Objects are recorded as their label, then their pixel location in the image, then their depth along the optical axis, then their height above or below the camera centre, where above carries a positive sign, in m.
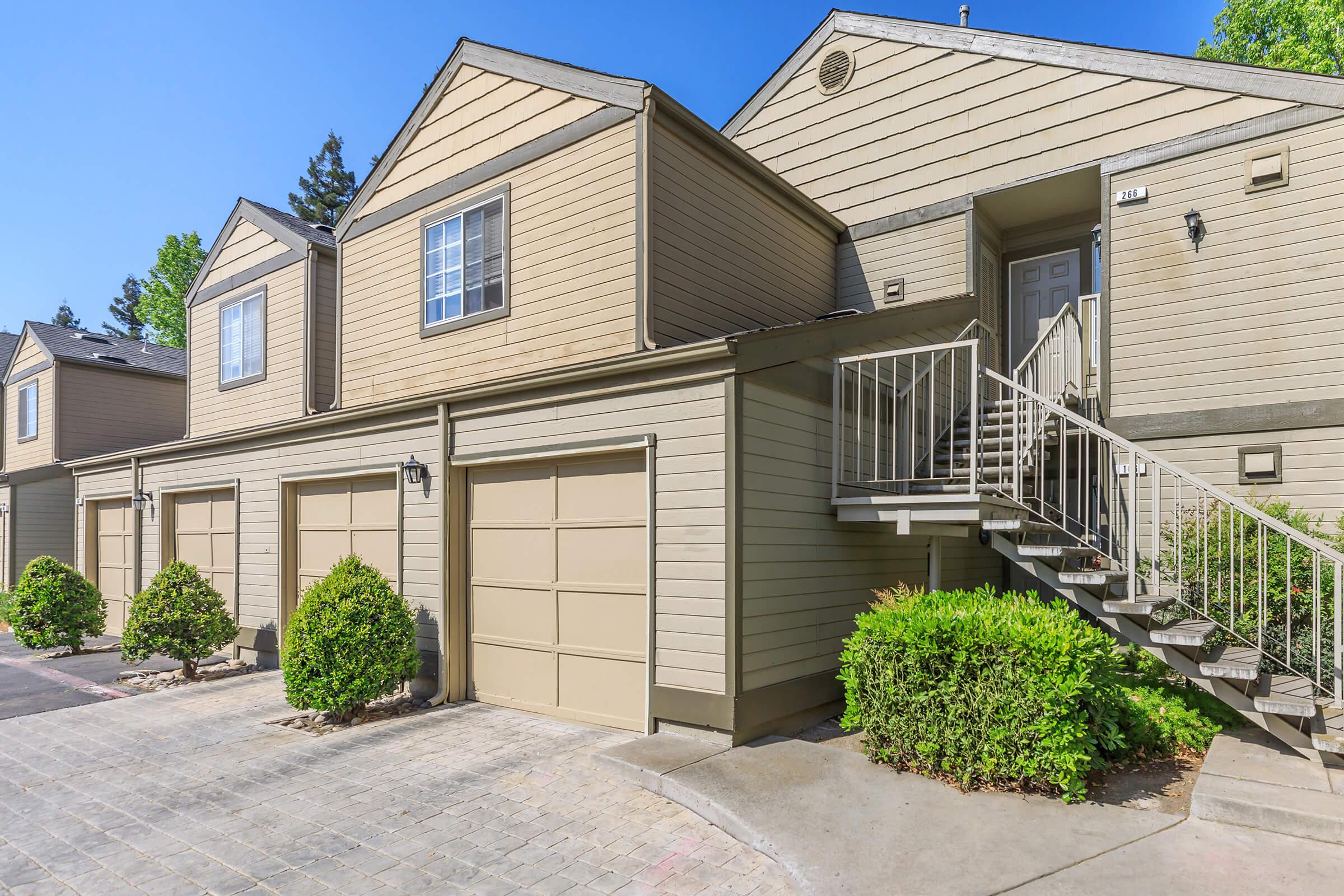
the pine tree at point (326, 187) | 34.62 +12.15
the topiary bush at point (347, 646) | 7.09 -1.77
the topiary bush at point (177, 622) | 9.50 -2.05
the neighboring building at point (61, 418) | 17.42 +0.94
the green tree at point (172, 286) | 31.34 +6.99
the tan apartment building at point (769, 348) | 6.15 +1.10
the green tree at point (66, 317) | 57.78 +10.48
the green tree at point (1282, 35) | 16.89 +9.84
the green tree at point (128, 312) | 51.44 +9.57
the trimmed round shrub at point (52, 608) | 11.54 -2.26
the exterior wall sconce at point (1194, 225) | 7.88 +2.33
